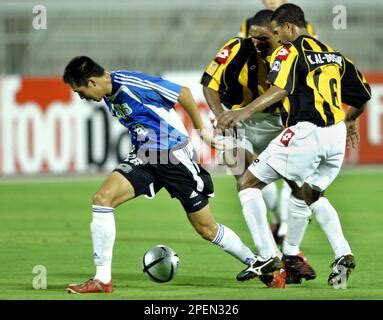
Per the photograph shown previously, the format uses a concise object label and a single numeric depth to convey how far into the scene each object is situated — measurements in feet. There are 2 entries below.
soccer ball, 60.23
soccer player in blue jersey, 57.26
